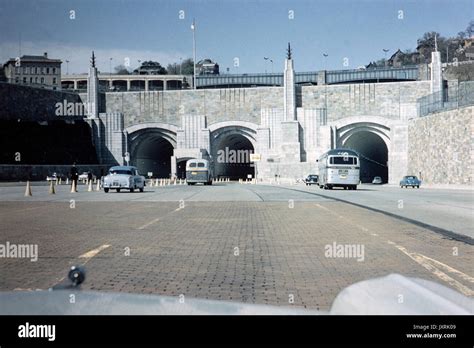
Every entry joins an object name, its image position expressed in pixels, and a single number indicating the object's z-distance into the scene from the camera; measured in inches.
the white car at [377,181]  2661.2
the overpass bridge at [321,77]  3085.4
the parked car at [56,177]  2240.2
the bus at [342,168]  1556.3
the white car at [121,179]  1317.7
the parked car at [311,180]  2474.7
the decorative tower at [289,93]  2721.5
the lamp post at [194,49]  2990.2
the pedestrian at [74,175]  1309.1
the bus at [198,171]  2095.2
